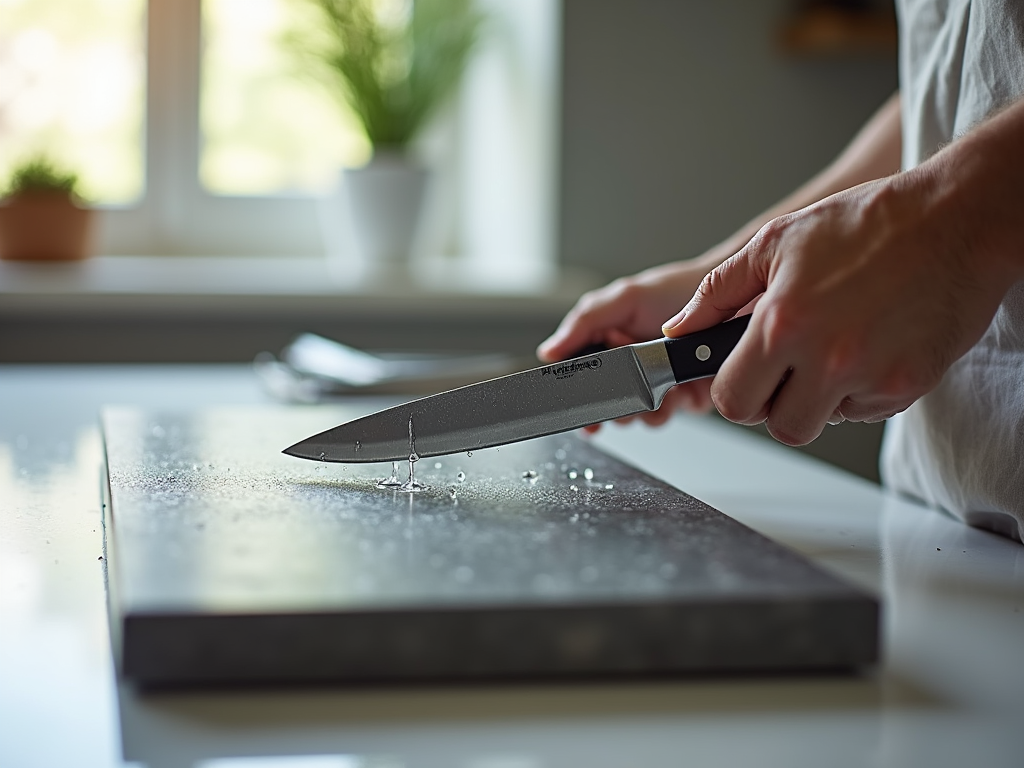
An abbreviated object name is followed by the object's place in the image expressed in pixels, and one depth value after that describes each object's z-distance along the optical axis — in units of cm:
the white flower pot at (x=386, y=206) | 221
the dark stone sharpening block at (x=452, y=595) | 47
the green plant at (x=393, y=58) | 222
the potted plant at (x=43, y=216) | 212
